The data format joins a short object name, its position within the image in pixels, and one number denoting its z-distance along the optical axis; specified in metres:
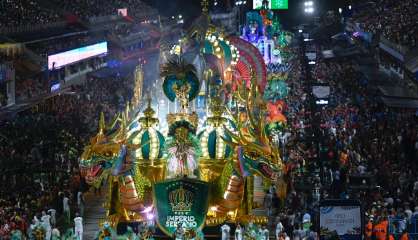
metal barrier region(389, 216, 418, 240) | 15.73
